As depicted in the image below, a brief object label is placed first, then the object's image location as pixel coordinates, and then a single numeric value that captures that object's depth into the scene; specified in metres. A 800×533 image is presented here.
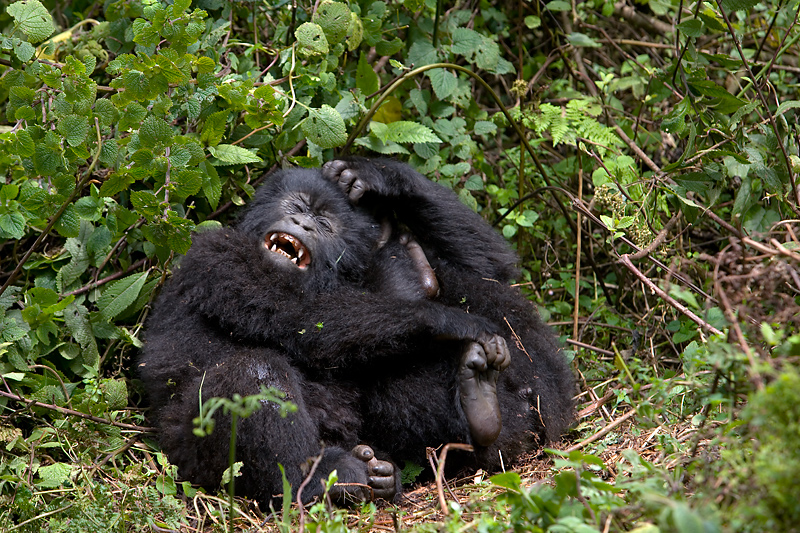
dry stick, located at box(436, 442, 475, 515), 4.66
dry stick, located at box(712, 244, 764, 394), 3.86
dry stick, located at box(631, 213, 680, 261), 6.81
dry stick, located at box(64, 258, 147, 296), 7.71
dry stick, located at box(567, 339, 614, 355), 8.62
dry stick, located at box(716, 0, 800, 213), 7.30
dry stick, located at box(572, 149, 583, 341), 9.04
